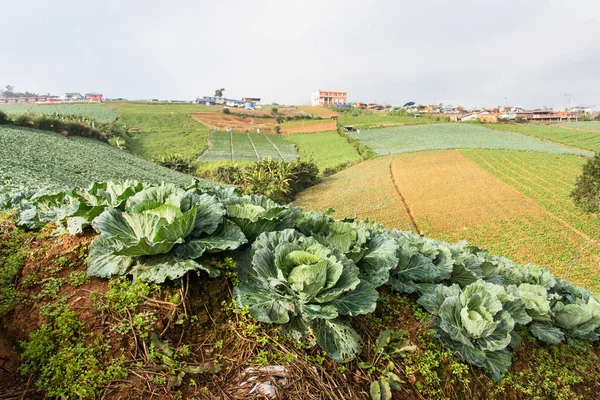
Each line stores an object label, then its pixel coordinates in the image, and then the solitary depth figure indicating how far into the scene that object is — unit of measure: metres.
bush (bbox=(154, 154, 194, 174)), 31.19
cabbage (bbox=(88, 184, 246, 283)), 2.04
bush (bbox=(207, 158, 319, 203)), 24.94
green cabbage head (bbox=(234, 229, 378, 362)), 1.92
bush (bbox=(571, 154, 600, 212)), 17.34
